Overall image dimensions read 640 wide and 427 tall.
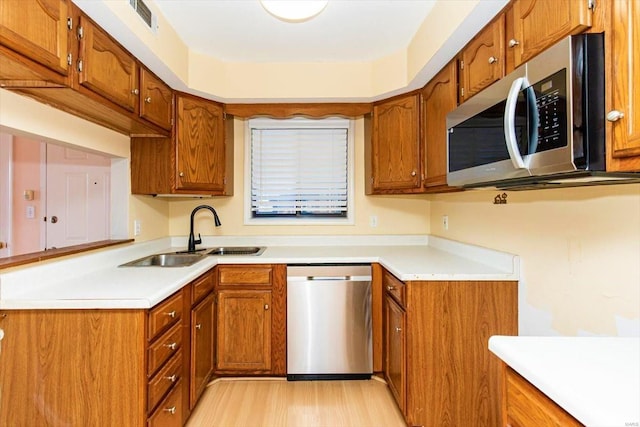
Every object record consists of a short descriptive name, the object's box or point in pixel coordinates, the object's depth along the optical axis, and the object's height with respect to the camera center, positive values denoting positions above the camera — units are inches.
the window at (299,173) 119.5 +15.3
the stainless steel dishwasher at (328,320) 95.0 -29.9
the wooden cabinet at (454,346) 70.7 -28.0
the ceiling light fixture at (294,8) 62.5 +39.5
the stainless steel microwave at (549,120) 35.7 +11.6
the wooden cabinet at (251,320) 95.0 -29.8
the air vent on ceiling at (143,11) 64.3 +40.9
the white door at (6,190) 133.1 +10.3
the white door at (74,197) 133.0 +7.6
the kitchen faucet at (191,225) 107.3 -3.1
